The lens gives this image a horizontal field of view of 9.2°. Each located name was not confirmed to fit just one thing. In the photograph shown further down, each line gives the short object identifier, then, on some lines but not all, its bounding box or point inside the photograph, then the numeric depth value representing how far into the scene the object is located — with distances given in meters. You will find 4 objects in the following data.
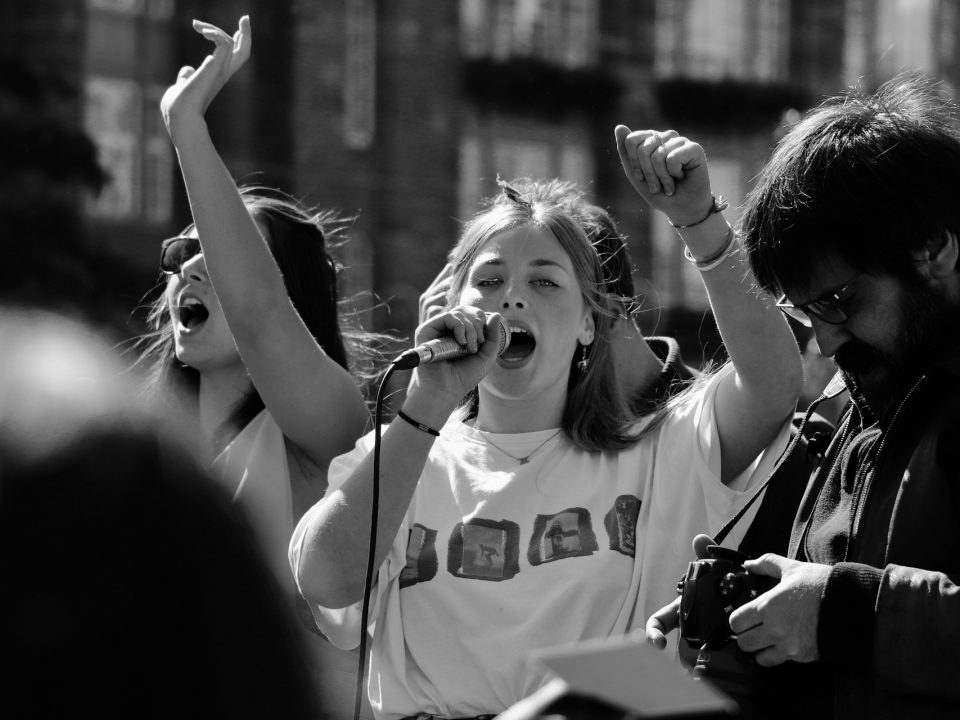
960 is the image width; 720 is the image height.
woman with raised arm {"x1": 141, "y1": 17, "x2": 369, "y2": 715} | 6.08
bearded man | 5.51
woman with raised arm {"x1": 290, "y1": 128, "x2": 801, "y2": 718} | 5.88
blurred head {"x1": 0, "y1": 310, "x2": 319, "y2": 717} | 3.65
